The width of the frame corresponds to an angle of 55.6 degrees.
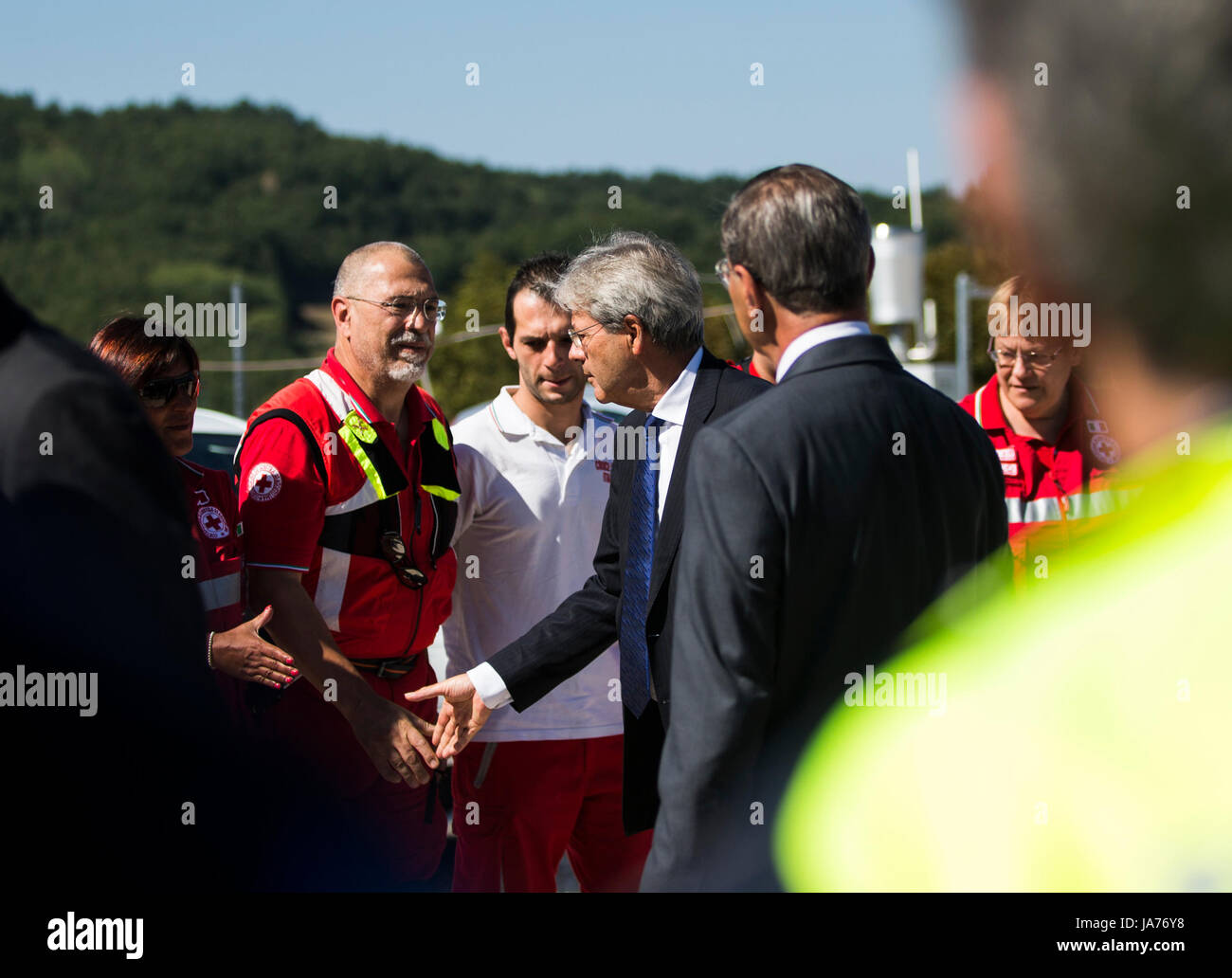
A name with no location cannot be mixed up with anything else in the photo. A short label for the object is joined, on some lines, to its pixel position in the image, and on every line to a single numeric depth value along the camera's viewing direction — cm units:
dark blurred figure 106
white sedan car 551
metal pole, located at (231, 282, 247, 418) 1401
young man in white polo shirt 372
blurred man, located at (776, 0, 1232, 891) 61
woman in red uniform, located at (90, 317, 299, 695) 343
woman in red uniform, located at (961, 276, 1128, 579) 399
